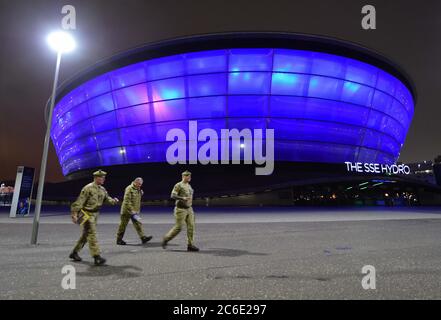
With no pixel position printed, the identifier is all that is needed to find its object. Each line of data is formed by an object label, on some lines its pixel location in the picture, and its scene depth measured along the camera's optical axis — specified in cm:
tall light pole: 906
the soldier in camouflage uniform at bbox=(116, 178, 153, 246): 818
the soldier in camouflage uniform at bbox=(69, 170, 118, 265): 571
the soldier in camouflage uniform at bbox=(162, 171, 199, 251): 719
